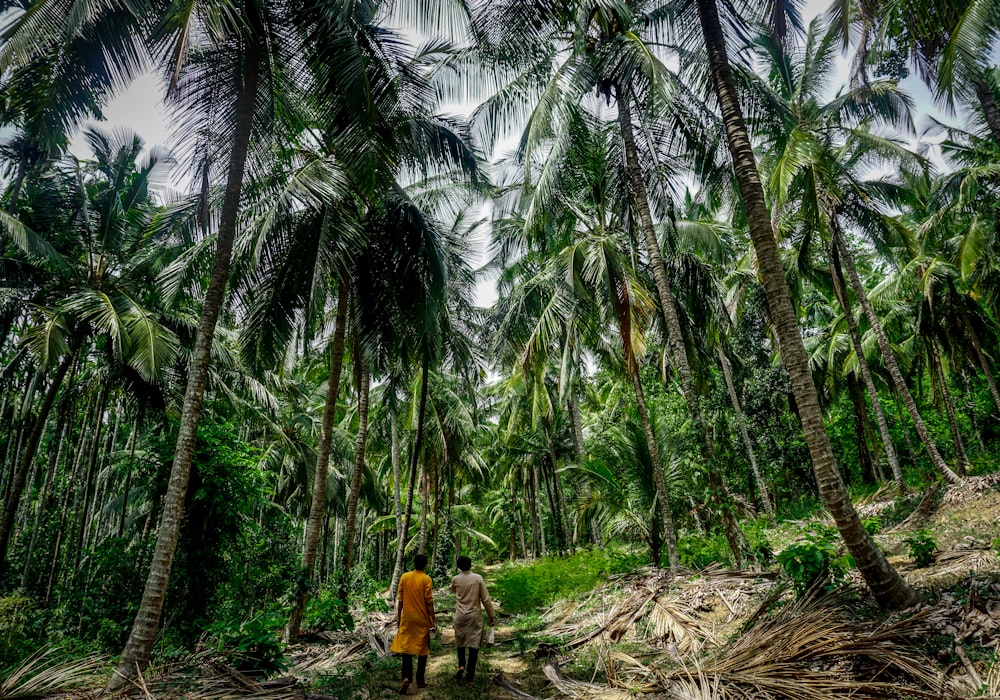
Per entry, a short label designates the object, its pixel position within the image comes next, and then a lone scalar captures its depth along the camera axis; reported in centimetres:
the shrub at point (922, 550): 666
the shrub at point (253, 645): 588
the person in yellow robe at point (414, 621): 582
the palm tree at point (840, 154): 1195
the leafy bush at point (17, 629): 719
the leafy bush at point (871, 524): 798
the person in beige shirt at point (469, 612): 603
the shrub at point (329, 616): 855
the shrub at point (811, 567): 538
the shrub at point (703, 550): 985
